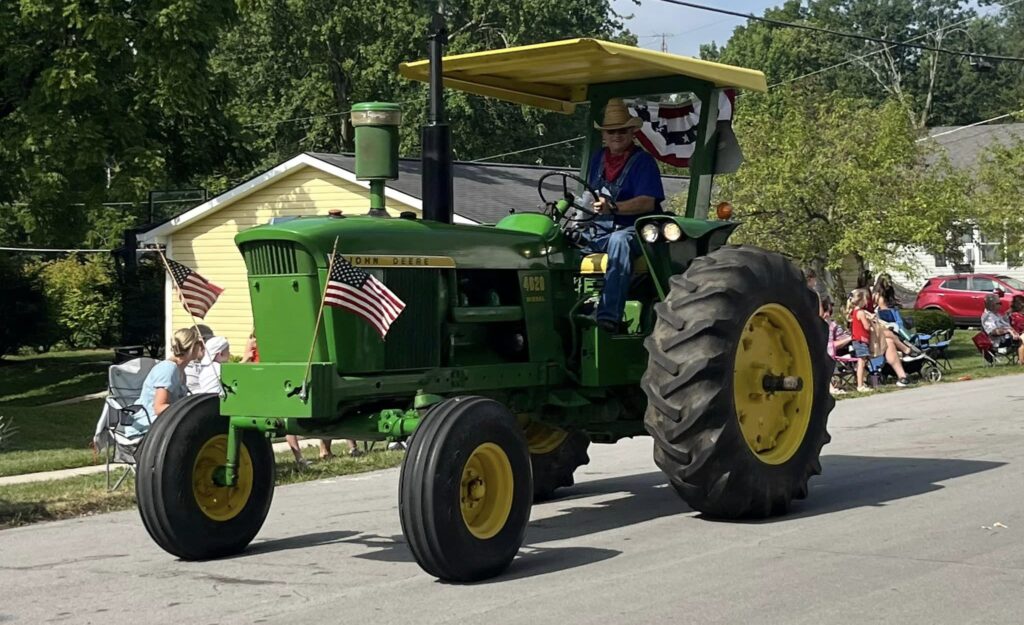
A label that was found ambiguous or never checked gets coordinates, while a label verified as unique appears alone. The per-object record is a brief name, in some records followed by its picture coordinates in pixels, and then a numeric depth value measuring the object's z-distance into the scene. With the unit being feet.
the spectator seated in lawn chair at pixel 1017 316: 86.94
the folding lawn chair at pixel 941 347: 81.25
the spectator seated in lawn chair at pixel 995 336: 82.53
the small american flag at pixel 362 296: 24.97
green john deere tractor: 25.38
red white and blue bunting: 33.71
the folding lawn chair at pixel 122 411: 39.65
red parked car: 124.67
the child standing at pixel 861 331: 69.72
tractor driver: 29.94
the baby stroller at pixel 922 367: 73.10
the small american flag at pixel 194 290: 28.78
